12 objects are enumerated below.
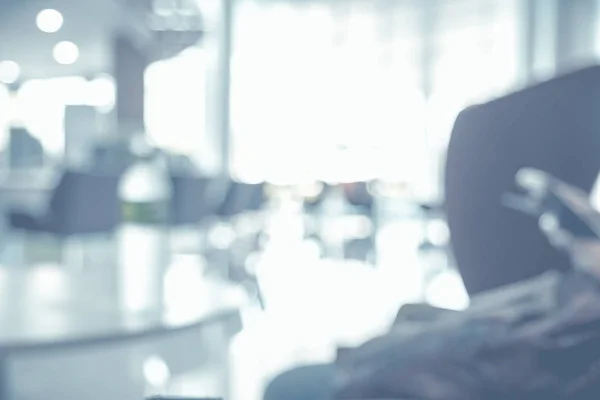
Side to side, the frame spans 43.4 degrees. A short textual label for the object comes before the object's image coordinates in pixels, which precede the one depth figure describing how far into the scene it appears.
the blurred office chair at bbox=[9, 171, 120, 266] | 4.82
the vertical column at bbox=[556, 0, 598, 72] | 7.54
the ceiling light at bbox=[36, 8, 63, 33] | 8.92
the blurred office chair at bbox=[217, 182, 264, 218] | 6.39
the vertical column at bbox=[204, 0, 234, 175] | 9.29
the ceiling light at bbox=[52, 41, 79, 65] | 10.38
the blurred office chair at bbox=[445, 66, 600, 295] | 1.38
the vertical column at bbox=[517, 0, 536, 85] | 8.31
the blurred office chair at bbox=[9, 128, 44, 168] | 5.62
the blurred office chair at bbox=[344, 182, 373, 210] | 7.46
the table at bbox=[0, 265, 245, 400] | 1.45
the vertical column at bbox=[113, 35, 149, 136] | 8.76
